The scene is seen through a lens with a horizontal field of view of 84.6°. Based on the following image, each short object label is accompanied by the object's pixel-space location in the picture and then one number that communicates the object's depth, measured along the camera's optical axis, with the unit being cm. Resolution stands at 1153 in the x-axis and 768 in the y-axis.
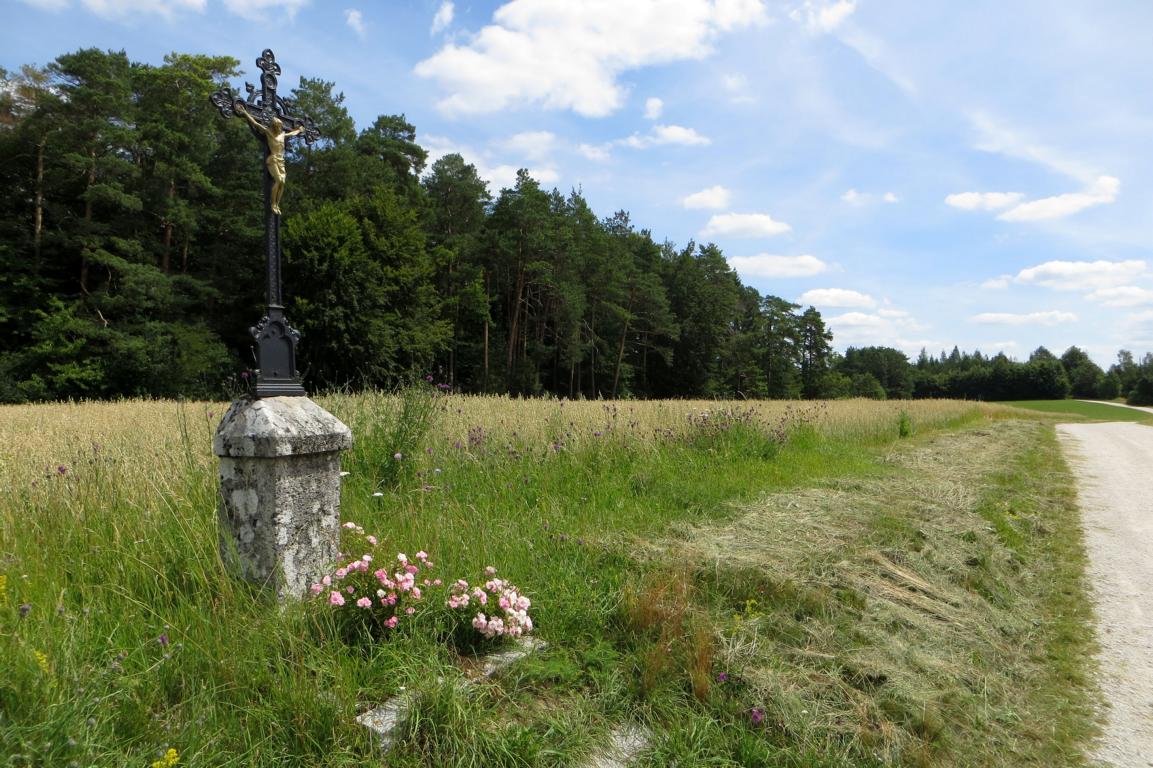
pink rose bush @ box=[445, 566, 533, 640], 296
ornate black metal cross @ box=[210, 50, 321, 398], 334
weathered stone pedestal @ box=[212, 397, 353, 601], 300
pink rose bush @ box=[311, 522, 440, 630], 283
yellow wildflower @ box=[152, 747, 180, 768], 185
